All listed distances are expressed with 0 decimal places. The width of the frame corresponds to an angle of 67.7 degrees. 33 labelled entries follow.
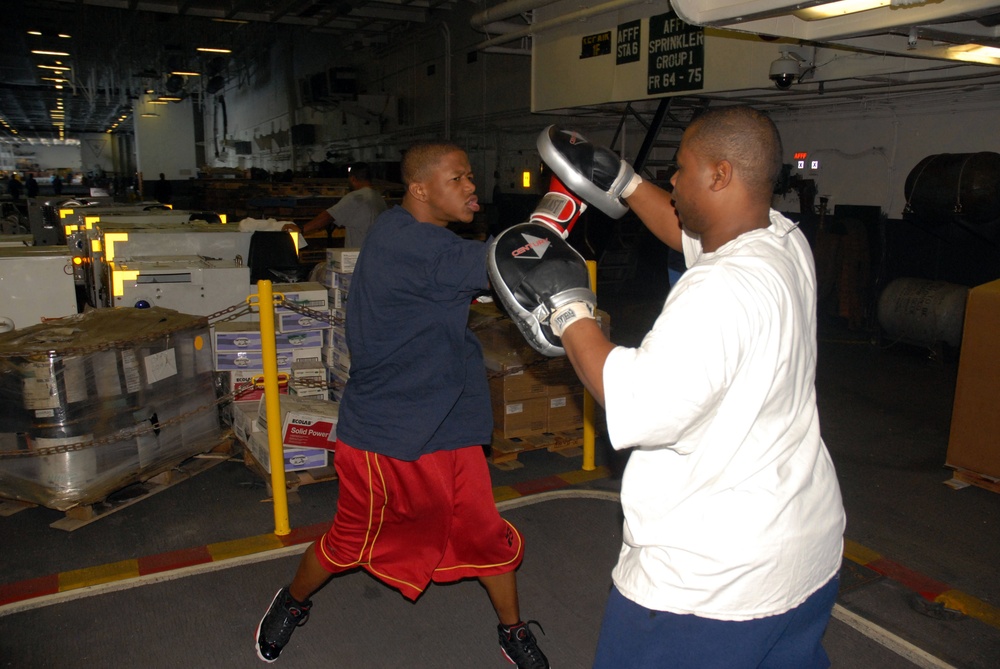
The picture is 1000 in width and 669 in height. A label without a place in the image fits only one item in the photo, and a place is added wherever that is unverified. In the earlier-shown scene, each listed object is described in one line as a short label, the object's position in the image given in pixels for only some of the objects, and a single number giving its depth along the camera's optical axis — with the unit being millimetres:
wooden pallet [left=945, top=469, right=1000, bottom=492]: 5024
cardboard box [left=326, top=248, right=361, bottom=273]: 5719
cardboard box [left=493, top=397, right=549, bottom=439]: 5426
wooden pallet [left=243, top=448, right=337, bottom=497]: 4734
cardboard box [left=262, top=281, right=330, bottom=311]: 5684
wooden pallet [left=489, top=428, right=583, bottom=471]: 5395
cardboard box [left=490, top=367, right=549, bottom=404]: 5363
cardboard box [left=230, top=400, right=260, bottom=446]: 4984
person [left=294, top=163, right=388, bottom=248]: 7270
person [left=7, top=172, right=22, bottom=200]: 26806
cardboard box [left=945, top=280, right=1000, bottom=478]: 4883
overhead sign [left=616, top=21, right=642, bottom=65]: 7909
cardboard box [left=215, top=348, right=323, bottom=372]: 5484
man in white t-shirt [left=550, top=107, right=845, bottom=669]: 1455
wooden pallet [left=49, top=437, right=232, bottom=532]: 4406
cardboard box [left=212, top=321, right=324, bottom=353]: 5457
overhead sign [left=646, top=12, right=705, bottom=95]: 7223
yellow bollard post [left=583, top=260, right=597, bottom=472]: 5105
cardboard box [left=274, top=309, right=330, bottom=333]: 5605
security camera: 5988
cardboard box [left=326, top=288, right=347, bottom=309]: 5707
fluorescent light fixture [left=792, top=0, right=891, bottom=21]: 2953
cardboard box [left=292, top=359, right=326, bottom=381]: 5570
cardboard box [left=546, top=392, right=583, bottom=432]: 5574
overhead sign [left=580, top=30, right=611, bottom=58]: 8344
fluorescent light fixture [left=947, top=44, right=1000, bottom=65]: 3979
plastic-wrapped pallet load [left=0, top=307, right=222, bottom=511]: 4152
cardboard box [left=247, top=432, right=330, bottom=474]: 4754
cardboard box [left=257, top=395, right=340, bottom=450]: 4703
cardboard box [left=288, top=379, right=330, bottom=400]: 5535
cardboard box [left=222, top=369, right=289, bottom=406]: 5387
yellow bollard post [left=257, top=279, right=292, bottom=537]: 4020
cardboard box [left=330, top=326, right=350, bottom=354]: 5602
